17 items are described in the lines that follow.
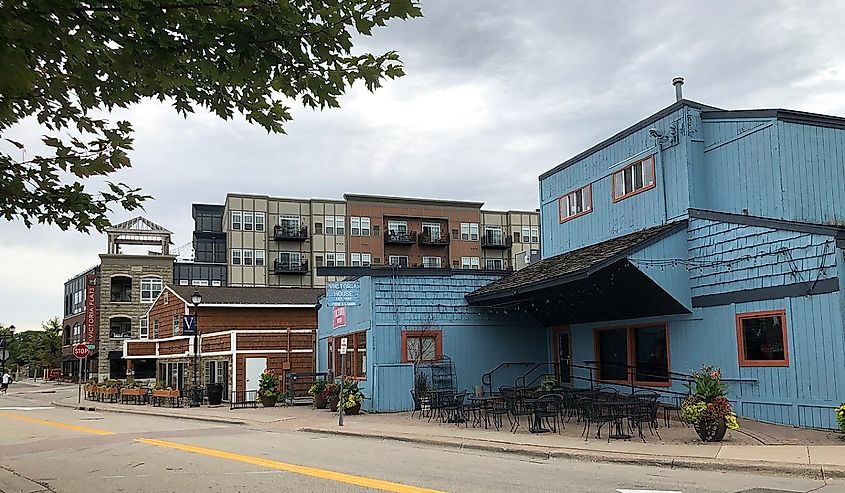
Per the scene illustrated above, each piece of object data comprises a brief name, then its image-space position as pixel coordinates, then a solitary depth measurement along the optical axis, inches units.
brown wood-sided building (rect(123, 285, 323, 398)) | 1298.0
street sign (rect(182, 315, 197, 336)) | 1323.8
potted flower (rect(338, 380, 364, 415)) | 952.9
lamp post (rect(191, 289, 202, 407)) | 1290.6
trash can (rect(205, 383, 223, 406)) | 1283.2
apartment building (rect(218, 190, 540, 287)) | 2797.7
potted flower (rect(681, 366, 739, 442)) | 573.9
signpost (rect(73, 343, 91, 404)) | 1502.2
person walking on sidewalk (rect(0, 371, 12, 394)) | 2296.6
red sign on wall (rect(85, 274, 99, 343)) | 2445.9
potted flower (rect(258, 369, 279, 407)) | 1197.1
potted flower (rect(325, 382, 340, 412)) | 1038.4
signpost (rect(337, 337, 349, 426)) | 856.4
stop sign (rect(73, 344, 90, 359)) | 1502.2
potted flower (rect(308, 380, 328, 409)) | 1088.7
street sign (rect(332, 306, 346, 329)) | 1088.8
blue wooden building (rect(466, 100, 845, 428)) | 623.8
